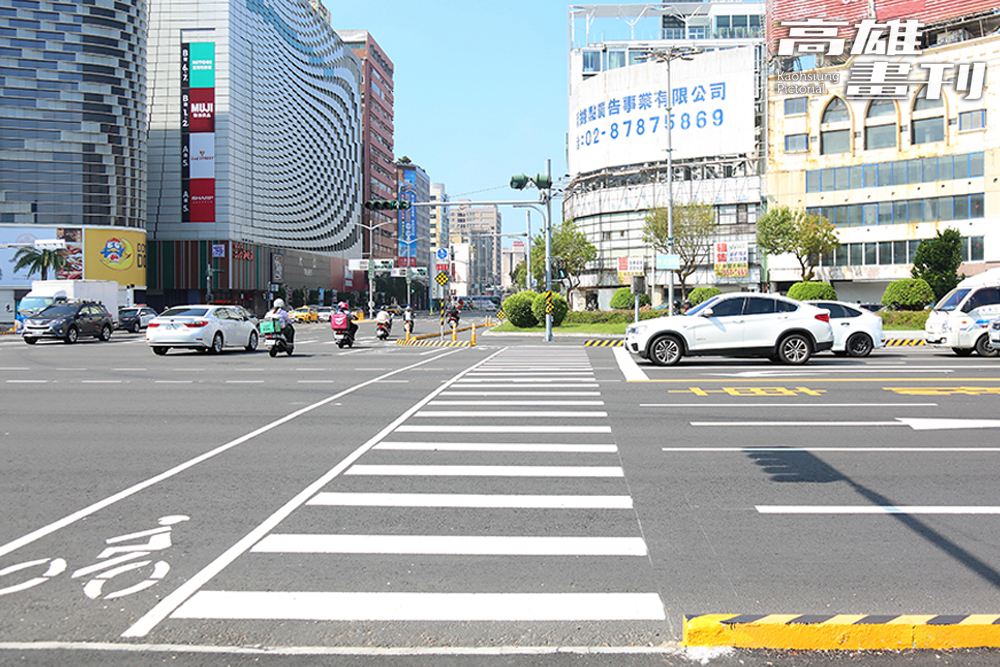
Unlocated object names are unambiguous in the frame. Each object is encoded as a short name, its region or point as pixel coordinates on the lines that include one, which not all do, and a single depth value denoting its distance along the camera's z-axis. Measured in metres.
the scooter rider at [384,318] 33.94
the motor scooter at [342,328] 28.89
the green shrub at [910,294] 35.91
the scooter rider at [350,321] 29.24
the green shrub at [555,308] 37.81
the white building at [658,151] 71.38
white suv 18.36
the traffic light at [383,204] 30.45
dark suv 32.72
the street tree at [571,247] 74.94
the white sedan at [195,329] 24.62
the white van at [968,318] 21.05
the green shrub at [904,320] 32.72
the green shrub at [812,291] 38.97
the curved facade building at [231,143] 86.44
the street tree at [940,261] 46.03
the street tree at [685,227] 57.31
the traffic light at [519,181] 29.39
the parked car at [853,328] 21.30
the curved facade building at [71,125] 72.81
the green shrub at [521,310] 40.38
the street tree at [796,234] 56.34
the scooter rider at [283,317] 23.23
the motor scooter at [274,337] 23.08
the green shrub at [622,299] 48.53
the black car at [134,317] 48.88
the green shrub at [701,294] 40.31
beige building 54.56
